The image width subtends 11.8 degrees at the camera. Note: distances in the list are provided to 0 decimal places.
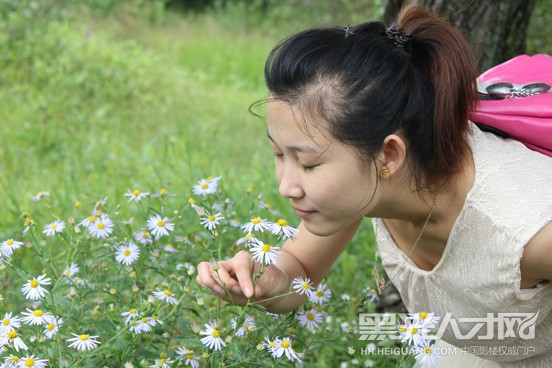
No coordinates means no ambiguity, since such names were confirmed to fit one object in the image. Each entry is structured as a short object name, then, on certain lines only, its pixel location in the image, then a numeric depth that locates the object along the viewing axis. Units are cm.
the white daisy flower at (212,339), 312
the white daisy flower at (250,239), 314
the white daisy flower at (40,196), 344
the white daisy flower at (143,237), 337
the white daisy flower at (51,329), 317
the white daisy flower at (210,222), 324
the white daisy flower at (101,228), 332
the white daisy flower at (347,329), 332
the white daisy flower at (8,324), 315
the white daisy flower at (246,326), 319
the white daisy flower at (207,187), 338
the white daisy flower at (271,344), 314
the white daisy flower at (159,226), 334
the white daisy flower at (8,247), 327
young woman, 314
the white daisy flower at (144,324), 319
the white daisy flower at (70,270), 325
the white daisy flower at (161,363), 318
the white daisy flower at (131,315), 321
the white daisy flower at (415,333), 306
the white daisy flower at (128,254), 331
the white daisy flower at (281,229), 316
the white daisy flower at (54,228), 333
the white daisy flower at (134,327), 319
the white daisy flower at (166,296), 323
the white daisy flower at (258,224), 317
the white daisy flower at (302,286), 322
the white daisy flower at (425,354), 309
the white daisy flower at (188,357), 321
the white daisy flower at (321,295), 327
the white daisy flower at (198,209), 327
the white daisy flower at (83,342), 316
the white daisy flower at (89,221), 333
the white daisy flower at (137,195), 336
